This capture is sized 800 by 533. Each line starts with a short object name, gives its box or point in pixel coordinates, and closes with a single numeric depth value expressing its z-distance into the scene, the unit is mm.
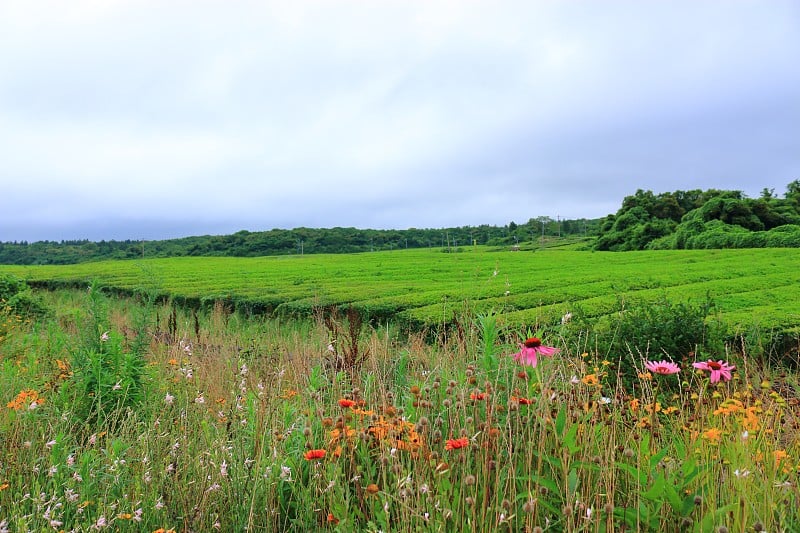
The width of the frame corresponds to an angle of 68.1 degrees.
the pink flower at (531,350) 2674
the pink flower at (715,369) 2430
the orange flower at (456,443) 2127
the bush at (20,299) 10289
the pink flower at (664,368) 2199
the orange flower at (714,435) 2199
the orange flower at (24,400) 3461
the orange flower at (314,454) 2148
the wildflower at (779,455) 2206
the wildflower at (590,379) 2941
